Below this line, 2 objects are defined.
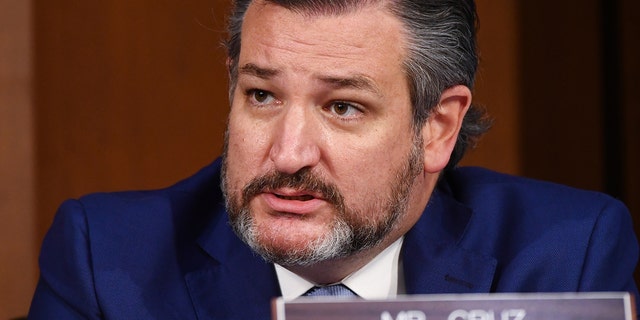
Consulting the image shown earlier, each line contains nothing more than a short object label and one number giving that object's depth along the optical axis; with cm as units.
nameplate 383
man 406
